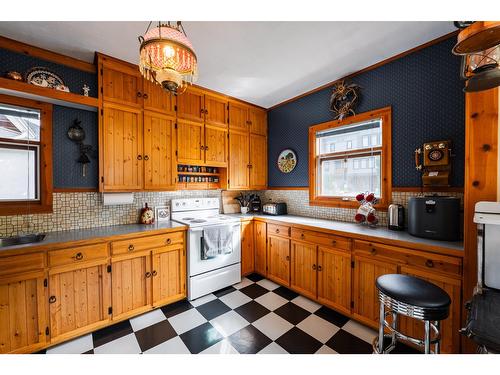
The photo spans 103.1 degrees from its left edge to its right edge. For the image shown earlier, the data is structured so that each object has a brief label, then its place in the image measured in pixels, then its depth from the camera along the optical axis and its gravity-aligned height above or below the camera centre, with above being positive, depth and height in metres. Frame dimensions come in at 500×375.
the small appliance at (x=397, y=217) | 2.02 -0.34
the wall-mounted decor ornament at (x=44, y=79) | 1.94 +1.09
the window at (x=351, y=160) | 2.29 +0.33
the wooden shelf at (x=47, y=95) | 1.72 +0.86
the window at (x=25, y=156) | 1.94 +0.31
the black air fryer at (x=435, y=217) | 1.61 -0.28
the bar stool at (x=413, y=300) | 1.11 -0.68
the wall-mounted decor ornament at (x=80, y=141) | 2.15 +0.50
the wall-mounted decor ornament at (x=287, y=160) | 3.29 +0.42
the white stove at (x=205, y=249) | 2.38 -0.81
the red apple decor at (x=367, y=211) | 2.23 -0.30
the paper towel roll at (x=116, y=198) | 2.23 -0.15
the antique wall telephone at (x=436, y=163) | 1.81 +0.20
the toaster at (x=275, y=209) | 3.18 -0.38
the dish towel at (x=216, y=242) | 2.43 -0.72
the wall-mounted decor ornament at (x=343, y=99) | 2.48 +1.12
